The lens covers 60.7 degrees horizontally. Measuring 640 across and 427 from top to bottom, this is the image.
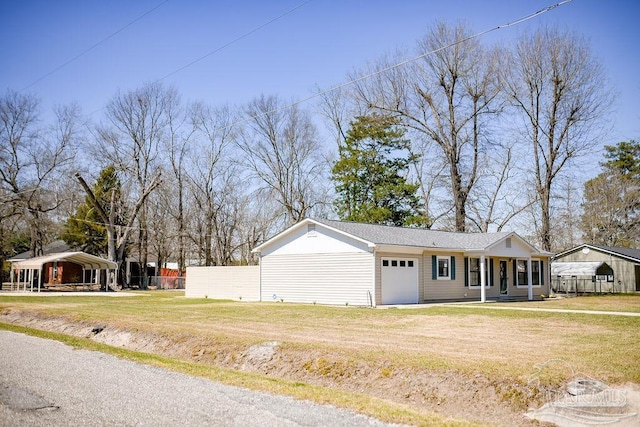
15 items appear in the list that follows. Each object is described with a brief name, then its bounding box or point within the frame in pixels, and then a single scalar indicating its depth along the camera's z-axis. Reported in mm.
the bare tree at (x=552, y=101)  33906
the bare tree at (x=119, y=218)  41694
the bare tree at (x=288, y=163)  44562
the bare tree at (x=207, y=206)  47438
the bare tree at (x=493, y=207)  41031
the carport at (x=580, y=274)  34725
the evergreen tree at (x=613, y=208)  48656
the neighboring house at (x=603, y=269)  37188
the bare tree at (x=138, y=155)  44562
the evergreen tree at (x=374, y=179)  40250
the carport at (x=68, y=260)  36594
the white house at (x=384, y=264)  23062
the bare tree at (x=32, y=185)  43281
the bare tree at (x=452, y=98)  35375
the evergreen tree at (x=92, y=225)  49719
